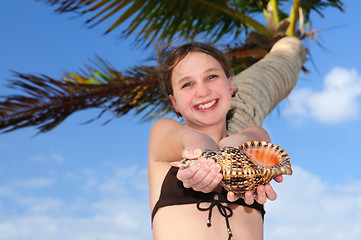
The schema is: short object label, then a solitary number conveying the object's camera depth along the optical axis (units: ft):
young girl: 7.18
